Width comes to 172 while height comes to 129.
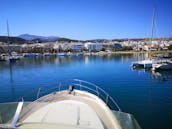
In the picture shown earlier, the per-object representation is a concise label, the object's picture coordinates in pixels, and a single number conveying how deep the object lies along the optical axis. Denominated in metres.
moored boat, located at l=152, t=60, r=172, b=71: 18.43
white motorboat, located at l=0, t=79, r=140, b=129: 2.76
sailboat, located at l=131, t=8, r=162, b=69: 19.96
